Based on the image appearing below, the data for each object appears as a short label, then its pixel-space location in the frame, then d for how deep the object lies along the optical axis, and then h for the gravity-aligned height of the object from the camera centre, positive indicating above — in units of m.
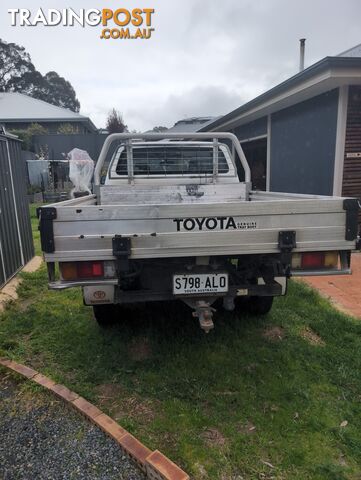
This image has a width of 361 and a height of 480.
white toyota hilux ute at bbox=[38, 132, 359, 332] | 2.47 -0.58
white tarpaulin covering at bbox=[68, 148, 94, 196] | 13.04 -0.10
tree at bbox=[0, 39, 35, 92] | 46.03 +13.42
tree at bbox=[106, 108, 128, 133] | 36.87 +4.30
